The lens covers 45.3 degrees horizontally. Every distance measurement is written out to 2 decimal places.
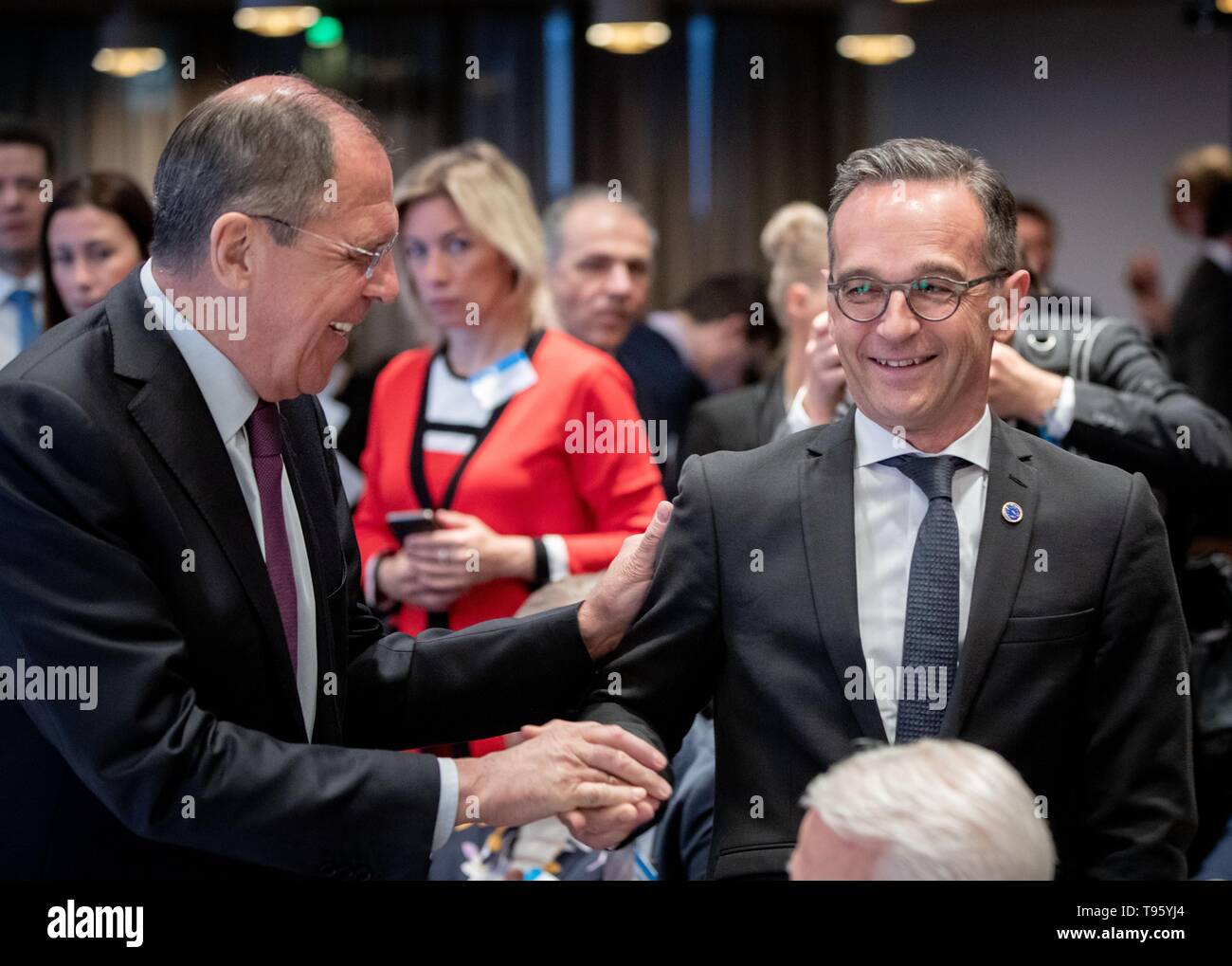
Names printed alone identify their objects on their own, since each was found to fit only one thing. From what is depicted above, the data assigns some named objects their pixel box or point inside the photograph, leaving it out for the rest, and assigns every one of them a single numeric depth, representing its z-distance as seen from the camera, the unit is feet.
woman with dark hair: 9.62
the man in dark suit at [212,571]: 5.20
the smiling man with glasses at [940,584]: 5.50
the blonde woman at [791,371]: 7.02
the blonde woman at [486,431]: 8.59
